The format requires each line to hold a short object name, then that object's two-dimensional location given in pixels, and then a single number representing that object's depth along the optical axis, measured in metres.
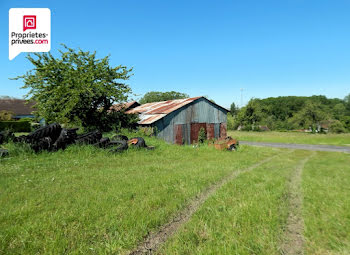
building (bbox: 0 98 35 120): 44.75
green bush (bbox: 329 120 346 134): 49.22
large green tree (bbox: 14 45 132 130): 15.83
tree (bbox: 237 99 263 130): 56.69
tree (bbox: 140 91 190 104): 70.88
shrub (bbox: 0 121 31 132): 30.64
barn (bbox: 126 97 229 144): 17.75
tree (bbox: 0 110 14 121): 33.94
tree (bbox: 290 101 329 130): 50.88
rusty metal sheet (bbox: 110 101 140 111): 19.77
